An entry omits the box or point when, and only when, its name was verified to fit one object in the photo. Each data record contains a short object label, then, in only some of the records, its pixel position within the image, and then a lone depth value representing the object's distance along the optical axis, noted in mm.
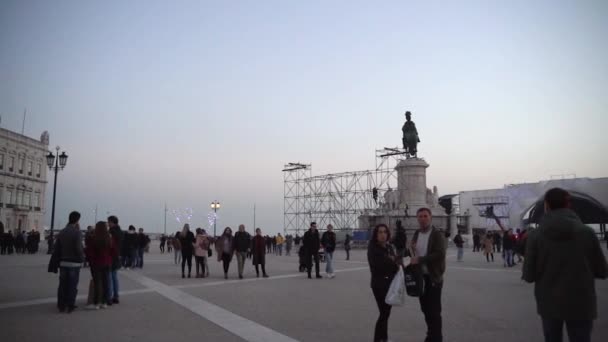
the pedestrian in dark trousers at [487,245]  22125
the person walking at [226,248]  14586
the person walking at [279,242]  32194
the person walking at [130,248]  17453
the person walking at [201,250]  14820
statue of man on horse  38028
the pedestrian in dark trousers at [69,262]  8132
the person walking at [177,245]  21202
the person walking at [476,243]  33622
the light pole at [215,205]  36244
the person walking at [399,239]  14489
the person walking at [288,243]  32372
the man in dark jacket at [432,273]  5449
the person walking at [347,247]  25156
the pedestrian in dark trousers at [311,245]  14602
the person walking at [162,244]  35256
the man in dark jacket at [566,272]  3785
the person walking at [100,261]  8516
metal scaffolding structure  47331
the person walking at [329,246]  14805
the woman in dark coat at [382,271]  5621
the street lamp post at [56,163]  25498
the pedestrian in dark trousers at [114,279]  8883
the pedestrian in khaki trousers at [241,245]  14398
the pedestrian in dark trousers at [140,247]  18188
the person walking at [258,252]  14930
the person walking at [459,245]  22547
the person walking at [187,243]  14836
